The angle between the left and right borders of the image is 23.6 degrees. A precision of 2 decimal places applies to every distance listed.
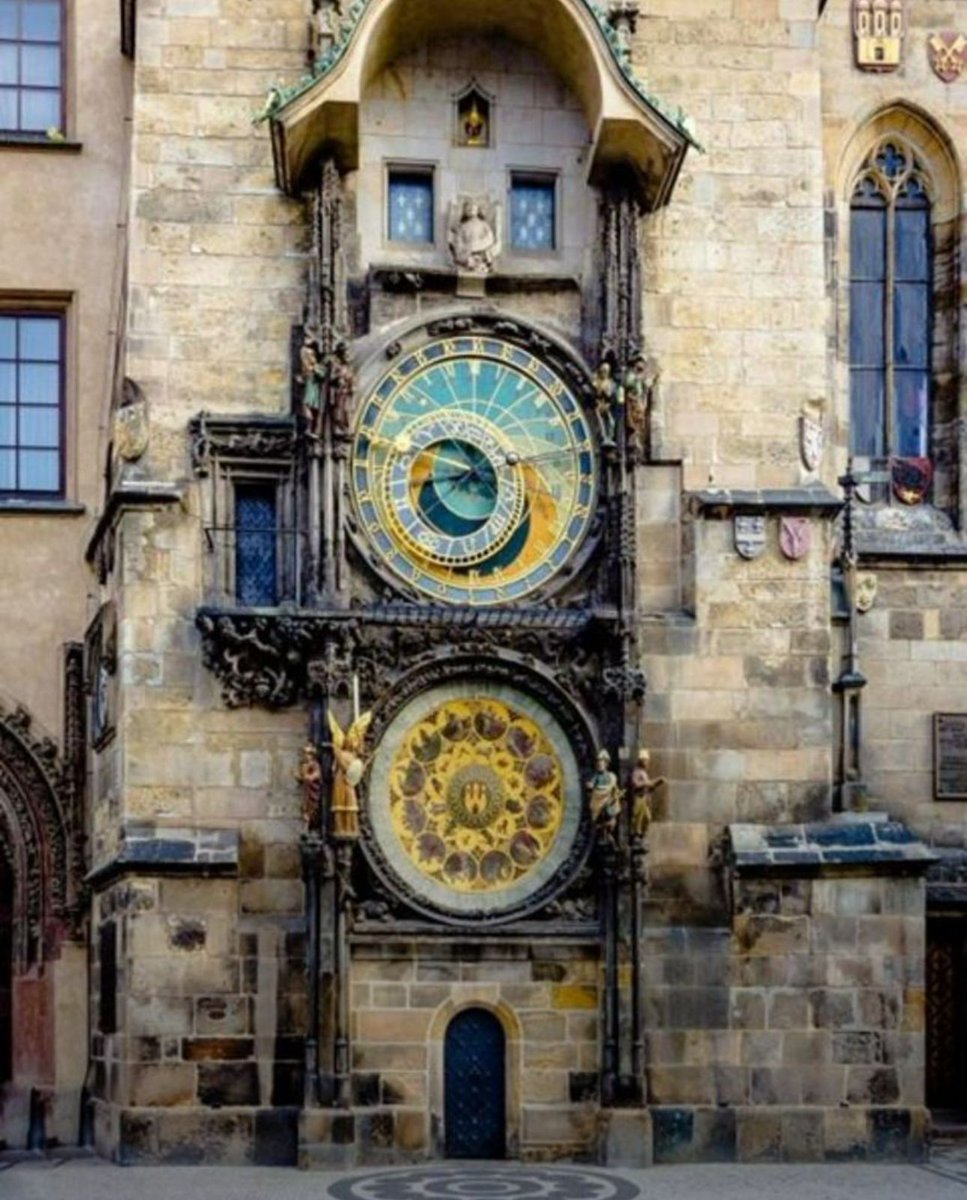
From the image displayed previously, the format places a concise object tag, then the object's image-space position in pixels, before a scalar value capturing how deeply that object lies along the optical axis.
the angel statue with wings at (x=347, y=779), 17.70
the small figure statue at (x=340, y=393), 18.23
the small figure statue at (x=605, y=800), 18.00
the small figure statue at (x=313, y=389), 18.20
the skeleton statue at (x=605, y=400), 18.66
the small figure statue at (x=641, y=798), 18.03
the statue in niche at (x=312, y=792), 17.73
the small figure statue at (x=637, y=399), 18.61
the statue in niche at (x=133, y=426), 18.36
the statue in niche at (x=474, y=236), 18.84
